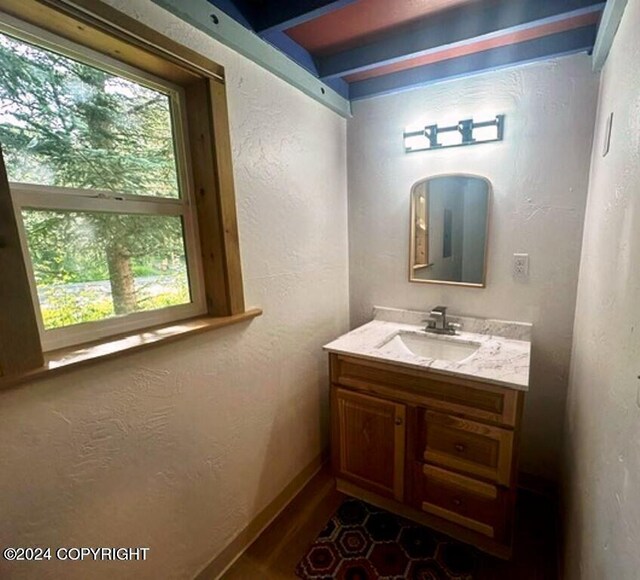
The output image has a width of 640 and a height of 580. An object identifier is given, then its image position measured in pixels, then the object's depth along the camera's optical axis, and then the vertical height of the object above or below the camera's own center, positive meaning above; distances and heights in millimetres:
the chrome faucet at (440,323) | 1726 -515
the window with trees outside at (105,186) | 796 +147
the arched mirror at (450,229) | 1670 -23
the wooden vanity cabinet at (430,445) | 1280 -939
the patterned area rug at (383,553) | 1341 -1389
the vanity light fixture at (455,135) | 1551 +442
